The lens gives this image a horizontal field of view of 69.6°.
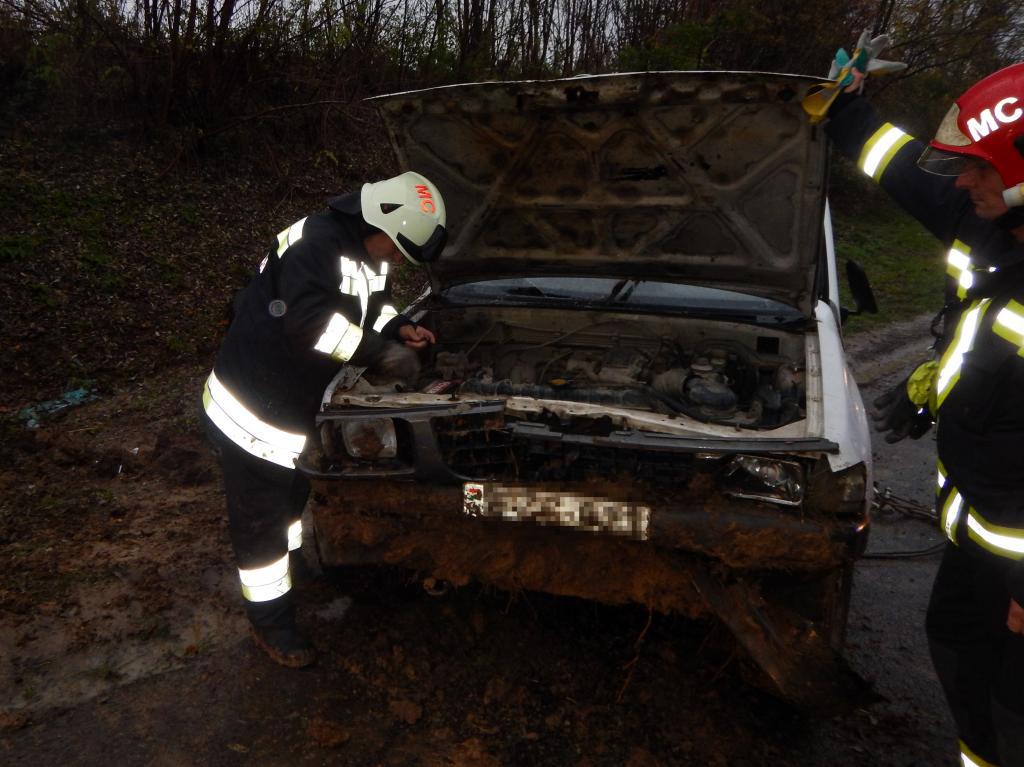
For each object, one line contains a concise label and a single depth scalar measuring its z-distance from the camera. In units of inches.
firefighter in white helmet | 105.6
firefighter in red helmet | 74.0
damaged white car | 94.6
